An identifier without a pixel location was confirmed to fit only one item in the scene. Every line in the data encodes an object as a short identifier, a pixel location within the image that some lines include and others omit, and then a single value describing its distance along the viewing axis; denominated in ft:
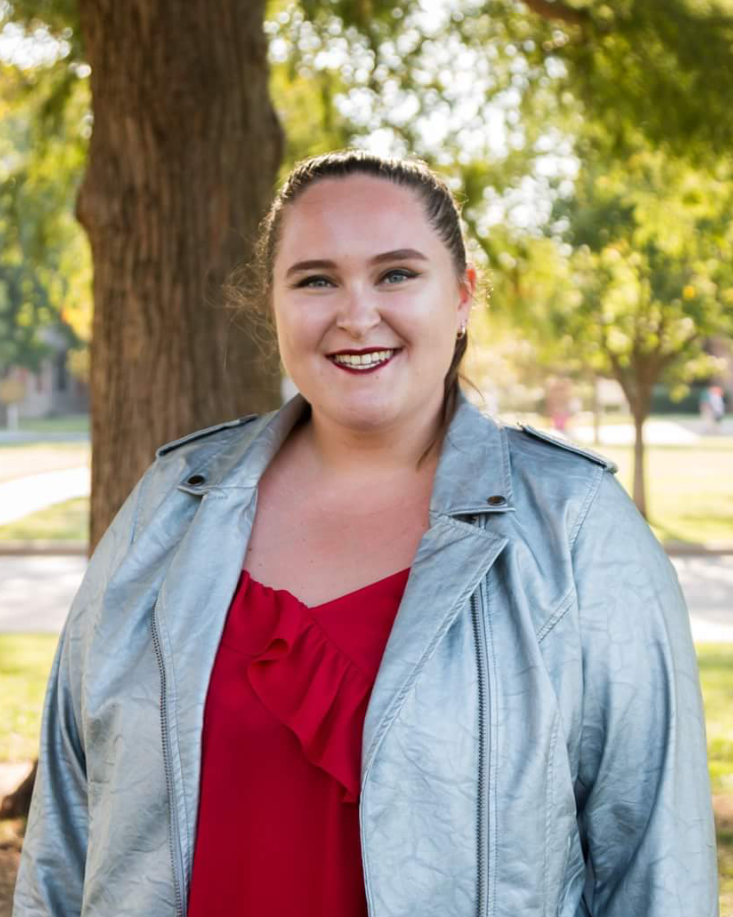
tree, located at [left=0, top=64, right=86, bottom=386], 25.58
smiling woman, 6.23
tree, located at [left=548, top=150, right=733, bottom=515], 57.52
